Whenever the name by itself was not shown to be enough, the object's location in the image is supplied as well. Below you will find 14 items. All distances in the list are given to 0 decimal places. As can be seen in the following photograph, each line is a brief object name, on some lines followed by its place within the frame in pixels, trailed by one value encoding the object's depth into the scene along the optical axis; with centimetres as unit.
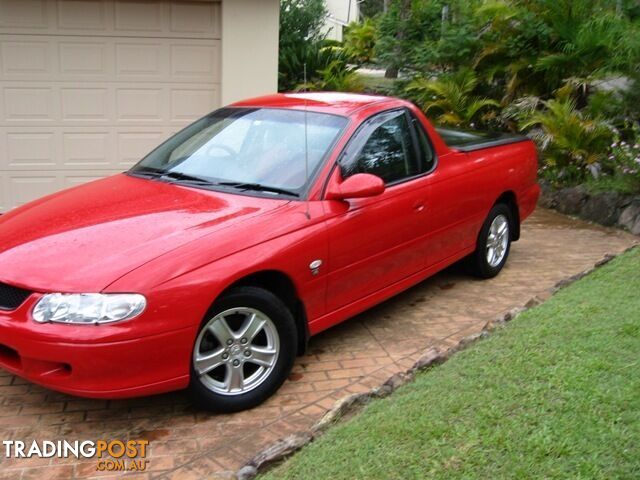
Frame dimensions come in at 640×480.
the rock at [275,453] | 336
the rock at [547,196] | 1013
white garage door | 884
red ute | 363
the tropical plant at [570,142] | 1002
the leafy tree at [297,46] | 1457
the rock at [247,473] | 332
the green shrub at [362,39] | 2731
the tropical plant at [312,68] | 1438
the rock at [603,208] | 910
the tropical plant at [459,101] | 1208
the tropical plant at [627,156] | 908
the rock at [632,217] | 874
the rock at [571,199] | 965
